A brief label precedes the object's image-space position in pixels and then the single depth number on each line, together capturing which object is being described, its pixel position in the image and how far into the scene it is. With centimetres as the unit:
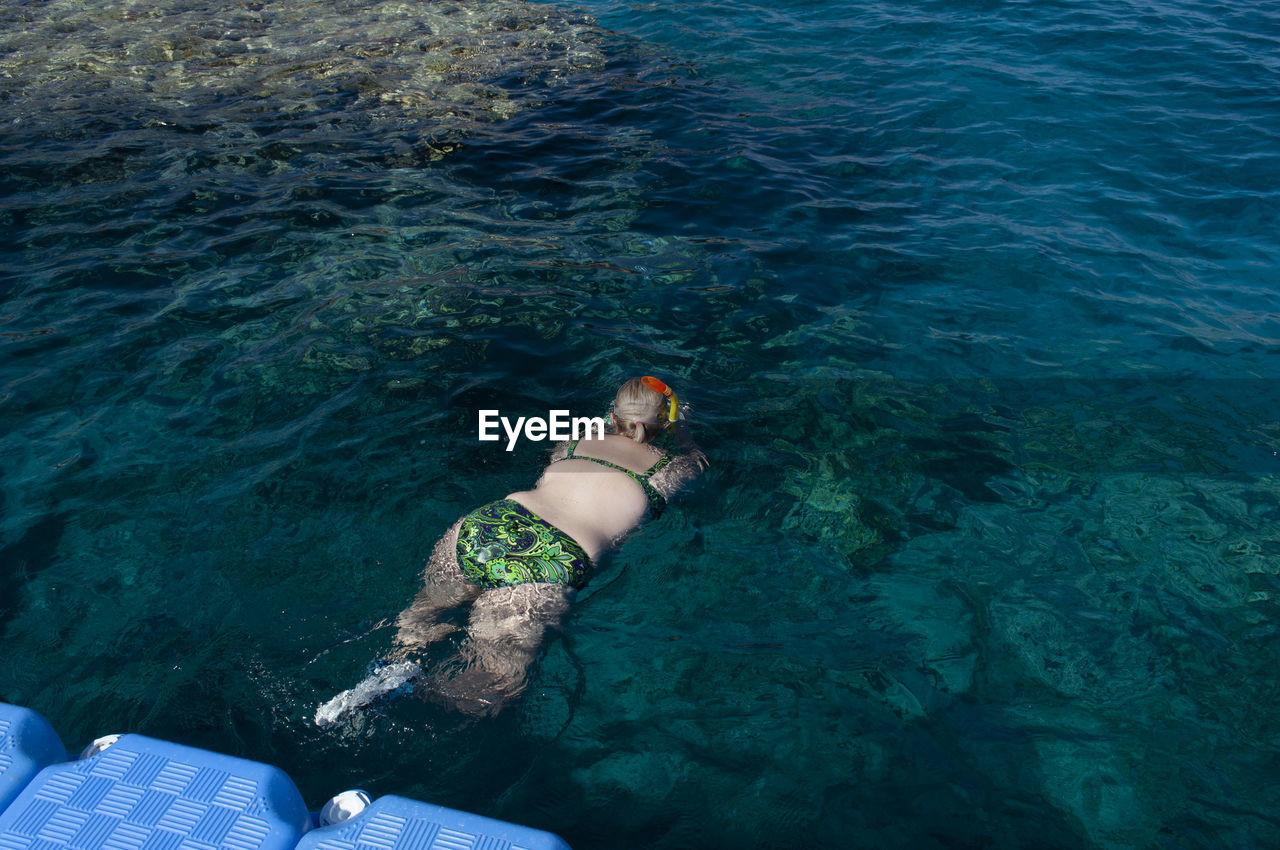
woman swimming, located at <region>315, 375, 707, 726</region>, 414
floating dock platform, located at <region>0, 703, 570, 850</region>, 270
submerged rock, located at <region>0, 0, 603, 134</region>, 1170
